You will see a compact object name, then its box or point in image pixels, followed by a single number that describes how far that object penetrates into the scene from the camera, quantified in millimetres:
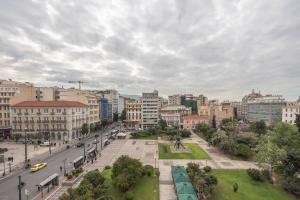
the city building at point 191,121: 116938
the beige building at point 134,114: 122056
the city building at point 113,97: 156600
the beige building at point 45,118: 78812
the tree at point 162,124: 103938
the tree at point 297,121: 71938
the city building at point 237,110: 169750
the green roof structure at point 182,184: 29686
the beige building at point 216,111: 138500
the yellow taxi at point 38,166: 44244
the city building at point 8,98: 82688
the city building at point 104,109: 126812
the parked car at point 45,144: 70369
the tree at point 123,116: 154800
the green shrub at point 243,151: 55125
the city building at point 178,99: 191362
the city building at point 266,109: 123750
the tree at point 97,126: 102525
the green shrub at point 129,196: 30594
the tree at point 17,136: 76106
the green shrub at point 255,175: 40031
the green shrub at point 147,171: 40194
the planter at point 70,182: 37438
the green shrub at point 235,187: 35625
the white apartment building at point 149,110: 118750
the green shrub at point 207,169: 43025
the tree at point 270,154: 39594
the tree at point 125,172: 31494
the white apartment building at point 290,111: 99750
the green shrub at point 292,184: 35116
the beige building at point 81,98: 97250
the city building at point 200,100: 182250
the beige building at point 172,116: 121112
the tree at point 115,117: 158775
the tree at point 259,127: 84275
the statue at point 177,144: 65688
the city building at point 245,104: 162775
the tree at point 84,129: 84625
